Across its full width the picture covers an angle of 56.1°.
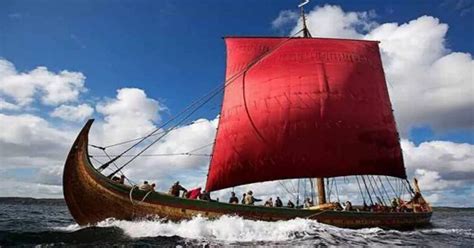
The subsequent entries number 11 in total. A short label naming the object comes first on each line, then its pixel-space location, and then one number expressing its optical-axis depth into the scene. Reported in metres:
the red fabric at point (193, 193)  24.22
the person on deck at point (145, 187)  22.00
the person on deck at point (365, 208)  30.69
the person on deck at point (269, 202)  26.77
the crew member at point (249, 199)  24.94
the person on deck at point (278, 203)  26.98
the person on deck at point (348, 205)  28.23
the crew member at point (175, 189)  23.32
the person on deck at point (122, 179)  23.25
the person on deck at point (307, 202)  28.95
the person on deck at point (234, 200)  25.28
